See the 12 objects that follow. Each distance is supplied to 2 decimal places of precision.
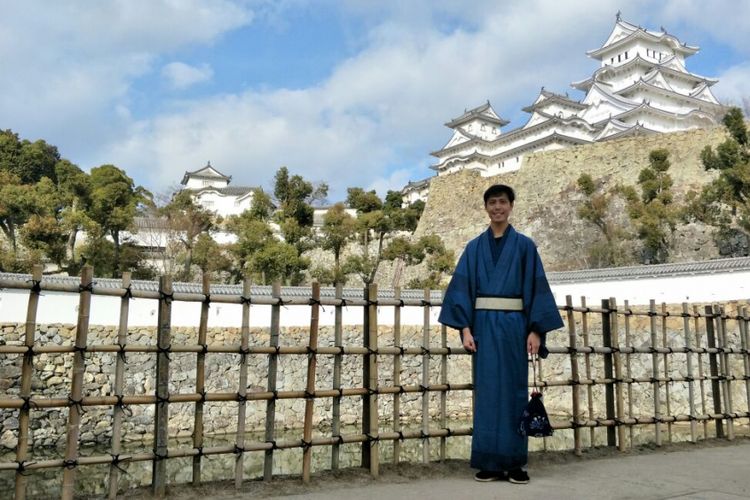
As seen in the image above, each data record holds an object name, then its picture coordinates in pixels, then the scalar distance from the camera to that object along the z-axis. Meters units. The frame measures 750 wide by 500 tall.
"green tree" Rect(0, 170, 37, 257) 15.61
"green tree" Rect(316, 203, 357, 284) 17.67
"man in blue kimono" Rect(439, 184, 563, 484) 3.14
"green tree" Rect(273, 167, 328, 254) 17.64
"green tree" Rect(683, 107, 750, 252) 14.69
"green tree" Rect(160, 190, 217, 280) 19.09
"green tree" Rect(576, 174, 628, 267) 18.30
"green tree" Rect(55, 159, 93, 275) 15.28
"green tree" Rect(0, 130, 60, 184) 23.16
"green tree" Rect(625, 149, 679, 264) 16.56
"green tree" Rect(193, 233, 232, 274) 17.89
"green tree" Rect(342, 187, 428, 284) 16.78
